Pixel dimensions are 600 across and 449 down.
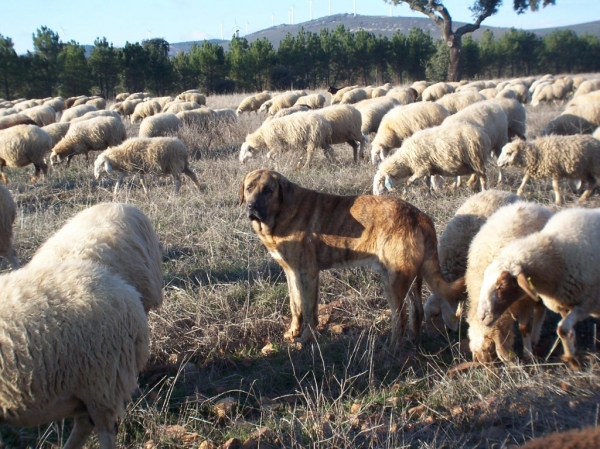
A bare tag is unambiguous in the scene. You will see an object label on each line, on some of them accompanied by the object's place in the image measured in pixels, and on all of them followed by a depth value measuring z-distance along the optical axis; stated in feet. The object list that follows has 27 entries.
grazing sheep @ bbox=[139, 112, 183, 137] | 51.26
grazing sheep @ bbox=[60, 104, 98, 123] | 68.28
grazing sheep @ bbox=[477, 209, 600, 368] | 12.60
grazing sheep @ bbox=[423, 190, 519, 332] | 16.25
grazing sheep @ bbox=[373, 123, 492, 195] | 28.50
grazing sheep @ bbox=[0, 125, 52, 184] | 43.32
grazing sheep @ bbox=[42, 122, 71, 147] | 52.36
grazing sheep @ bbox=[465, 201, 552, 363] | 13.47
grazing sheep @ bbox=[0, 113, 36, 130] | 57.26
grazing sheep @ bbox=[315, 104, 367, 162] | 43.34
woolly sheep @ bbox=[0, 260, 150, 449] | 9.67
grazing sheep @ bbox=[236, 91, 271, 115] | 88.58
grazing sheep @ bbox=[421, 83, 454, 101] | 78.79
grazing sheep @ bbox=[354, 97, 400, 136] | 50.24
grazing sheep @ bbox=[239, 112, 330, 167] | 41.29
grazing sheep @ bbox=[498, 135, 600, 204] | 26.78
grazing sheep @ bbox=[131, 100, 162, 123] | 79.46
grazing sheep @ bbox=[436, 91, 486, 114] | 50.90
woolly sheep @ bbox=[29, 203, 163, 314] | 13.98
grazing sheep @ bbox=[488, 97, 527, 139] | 40.91
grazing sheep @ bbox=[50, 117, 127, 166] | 46.57
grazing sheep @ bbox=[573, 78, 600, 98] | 73.31
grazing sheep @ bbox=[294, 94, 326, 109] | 75.61
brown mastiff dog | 14.55
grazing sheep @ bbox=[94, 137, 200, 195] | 35.14
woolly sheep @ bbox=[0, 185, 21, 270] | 21.08
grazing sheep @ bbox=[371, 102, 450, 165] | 38.55
